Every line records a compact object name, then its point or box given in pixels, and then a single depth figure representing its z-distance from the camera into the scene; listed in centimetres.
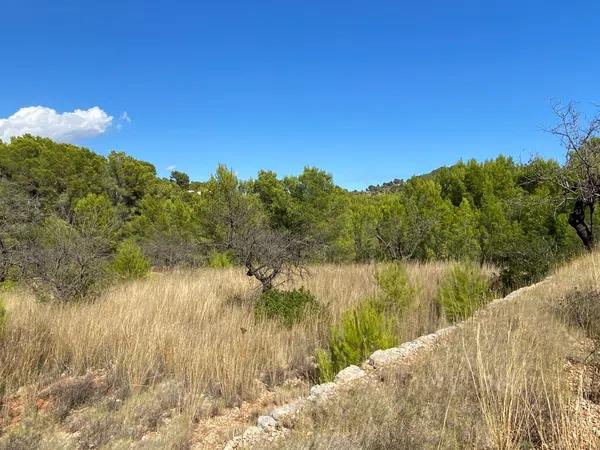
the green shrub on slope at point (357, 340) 422
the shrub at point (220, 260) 1294
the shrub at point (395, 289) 684
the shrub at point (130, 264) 1047
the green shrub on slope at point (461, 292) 643
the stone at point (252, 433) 272
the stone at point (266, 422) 283
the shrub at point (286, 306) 589
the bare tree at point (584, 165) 659
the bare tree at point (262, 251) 686
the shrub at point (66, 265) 704
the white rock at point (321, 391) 316
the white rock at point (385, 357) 374
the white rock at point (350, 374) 350
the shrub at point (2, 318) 471
